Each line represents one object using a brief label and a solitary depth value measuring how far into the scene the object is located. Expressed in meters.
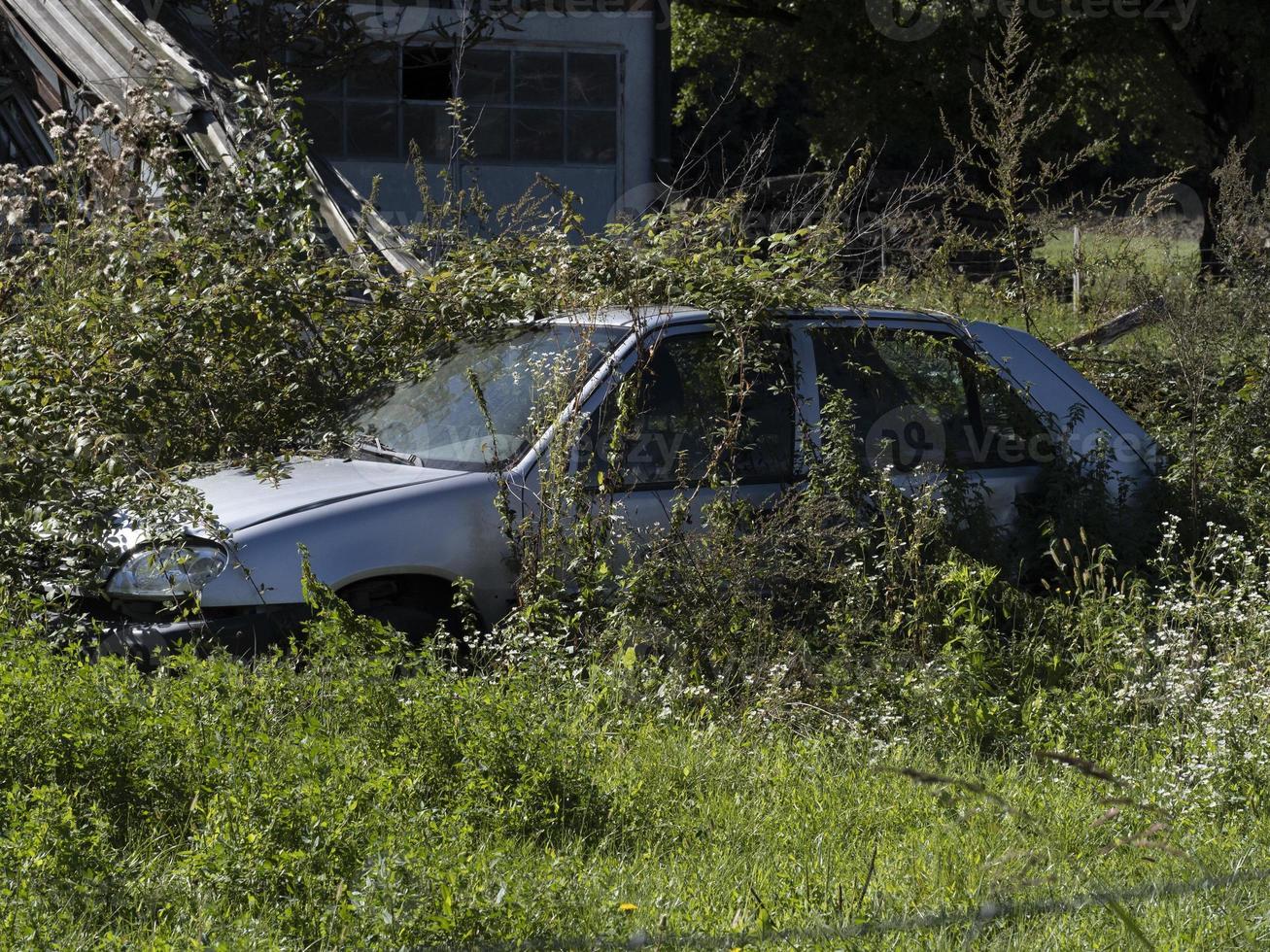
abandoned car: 9.94
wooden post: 25.37
